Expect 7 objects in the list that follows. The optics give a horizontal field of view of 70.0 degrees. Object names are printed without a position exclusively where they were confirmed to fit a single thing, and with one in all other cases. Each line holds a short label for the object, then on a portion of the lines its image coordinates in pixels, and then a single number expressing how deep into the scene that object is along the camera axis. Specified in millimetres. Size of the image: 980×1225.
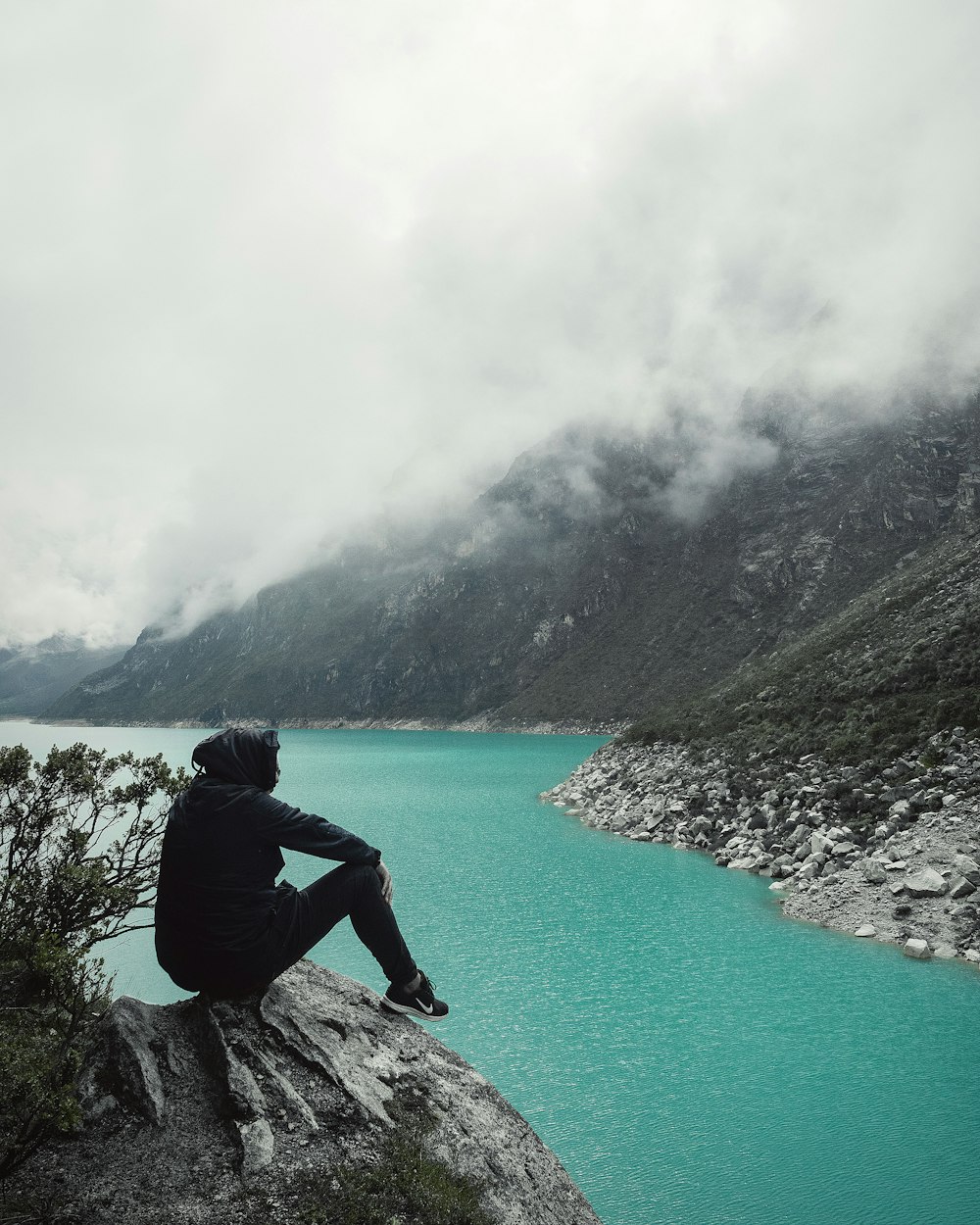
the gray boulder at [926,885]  15922
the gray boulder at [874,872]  17344
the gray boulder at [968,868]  15505
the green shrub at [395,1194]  4086
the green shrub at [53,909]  4234
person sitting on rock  5004
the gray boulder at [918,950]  14594
